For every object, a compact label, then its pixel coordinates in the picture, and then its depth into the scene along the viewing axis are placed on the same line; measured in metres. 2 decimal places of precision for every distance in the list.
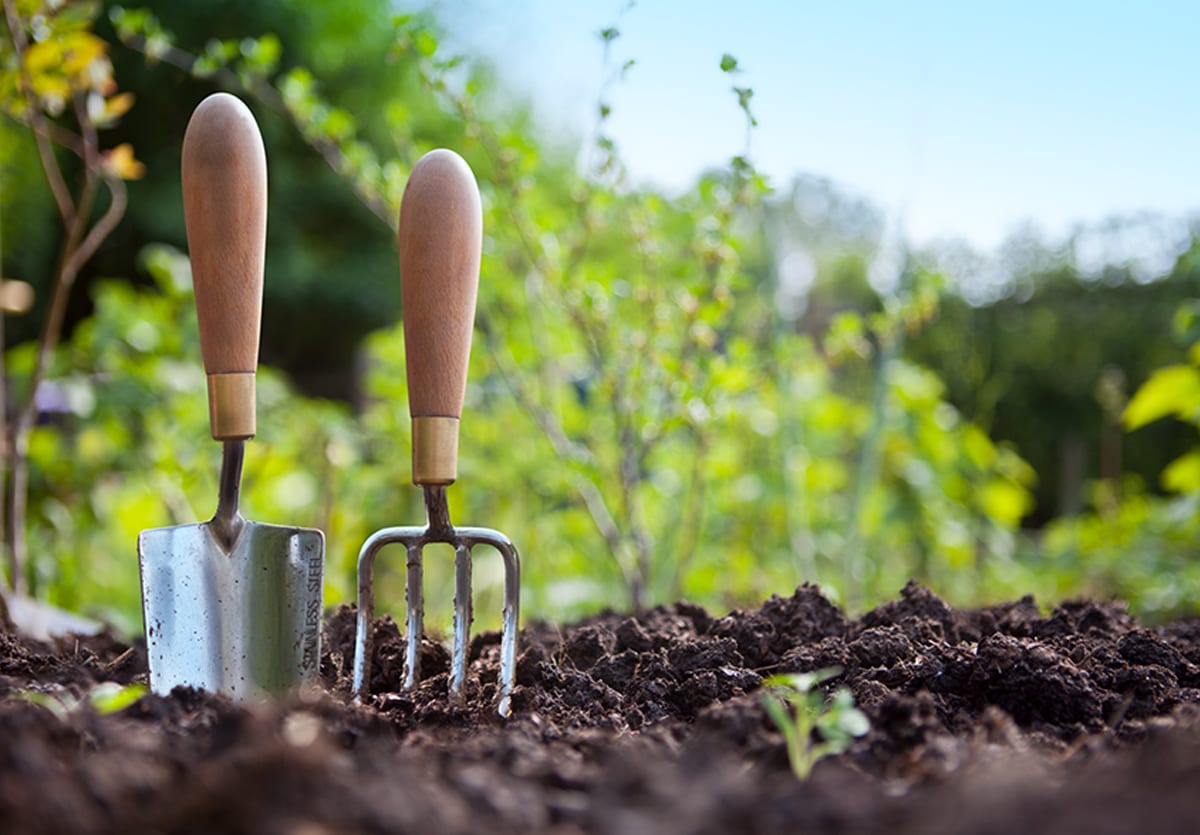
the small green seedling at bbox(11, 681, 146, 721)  0.53
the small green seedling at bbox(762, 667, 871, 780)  0.52
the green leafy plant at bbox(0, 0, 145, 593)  0.92
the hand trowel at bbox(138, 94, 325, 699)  0.67
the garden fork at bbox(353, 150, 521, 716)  0.66
